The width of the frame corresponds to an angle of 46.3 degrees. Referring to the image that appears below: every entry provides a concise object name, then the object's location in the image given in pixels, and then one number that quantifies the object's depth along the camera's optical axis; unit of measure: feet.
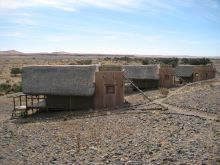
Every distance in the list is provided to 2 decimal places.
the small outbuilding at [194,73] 111.93
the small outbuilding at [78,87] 63.61
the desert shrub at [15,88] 101.41
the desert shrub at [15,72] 148.56
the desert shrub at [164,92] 77.15
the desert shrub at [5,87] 100.35
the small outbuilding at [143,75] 95.69
